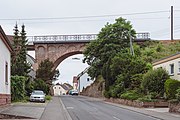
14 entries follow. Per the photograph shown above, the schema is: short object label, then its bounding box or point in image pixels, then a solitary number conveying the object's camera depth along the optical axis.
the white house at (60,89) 163.73
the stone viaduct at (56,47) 73.19
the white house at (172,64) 36.22
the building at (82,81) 106.39
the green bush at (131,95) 38.88
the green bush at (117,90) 46.61
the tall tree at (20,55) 52.31
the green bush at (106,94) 52.66
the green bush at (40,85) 57.56
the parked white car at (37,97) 44.44
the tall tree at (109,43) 57.38
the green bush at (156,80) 36.85
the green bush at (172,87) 32.94
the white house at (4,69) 28.39
